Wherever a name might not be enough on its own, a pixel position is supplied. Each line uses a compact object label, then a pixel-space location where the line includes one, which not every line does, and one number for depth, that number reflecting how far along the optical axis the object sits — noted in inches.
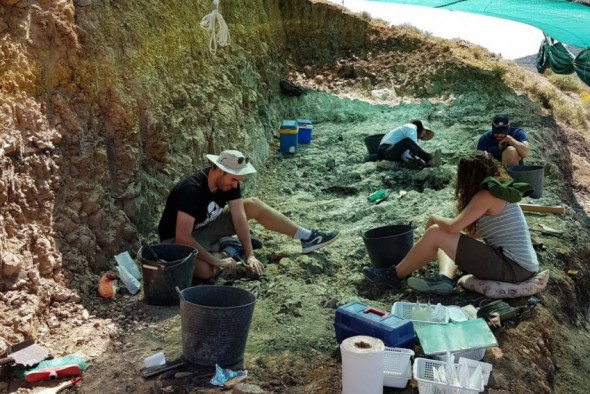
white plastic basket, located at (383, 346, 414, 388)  143.0
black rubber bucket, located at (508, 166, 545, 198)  272.5
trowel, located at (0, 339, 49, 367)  143.9
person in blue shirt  281.3
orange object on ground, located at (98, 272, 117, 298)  182.2
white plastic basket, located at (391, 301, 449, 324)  171.6
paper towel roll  132.6
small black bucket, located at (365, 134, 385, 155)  359.3
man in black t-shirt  194.1
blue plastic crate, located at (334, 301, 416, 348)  149.6
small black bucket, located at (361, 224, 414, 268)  205.8
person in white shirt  325.1
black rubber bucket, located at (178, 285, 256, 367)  146.3
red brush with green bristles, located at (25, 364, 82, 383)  143.3
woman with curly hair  179.9
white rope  261.4
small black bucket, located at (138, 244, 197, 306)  178.4
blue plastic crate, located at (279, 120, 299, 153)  370.0
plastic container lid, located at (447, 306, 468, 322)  167.5
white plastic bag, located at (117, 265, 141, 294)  189.0
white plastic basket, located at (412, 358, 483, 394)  134.4
